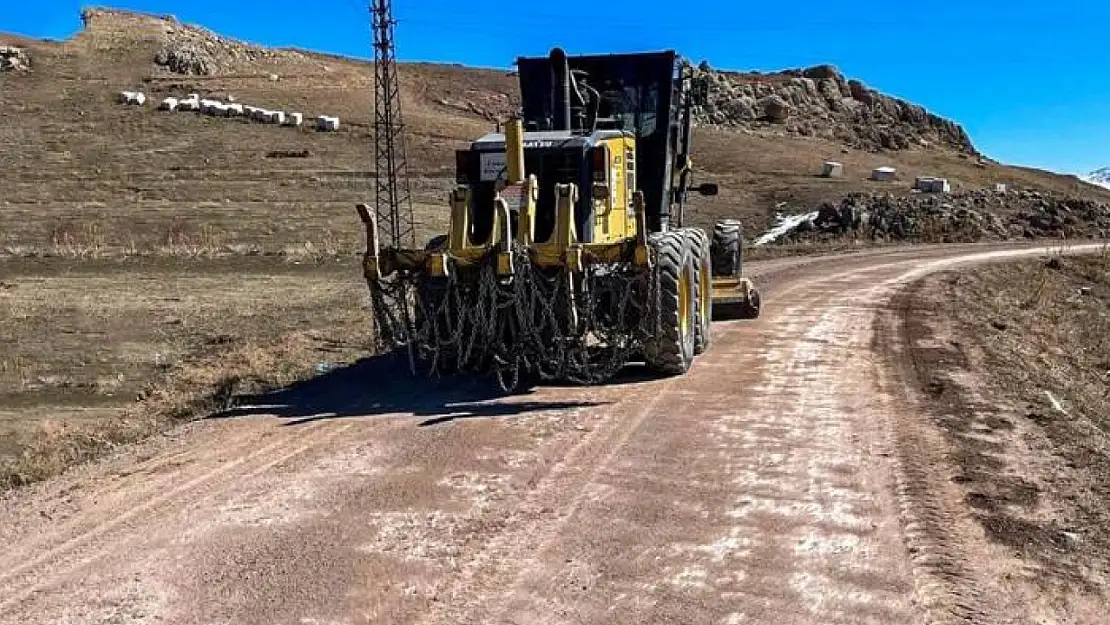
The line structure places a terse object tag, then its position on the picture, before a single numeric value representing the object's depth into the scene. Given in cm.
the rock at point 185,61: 7319
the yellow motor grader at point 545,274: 934
